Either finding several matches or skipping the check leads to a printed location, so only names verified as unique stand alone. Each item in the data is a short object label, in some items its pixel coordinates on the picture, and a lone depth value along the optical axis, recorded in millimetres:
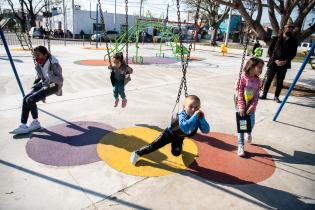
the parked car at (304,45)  41244
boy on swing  3418
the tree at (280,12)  8223
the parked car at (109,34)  36325
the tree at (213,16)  35094
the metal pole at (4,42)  4746
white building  41241
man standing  7062
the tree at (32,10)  42666
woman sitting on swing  4688
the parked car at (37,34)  35128
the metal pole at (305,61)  5126
